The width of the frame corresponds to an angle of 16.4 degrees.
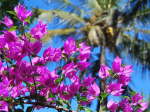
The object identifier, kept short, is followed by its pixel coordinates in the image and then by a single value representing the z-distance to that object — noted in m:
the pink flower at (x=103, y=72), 2.81
